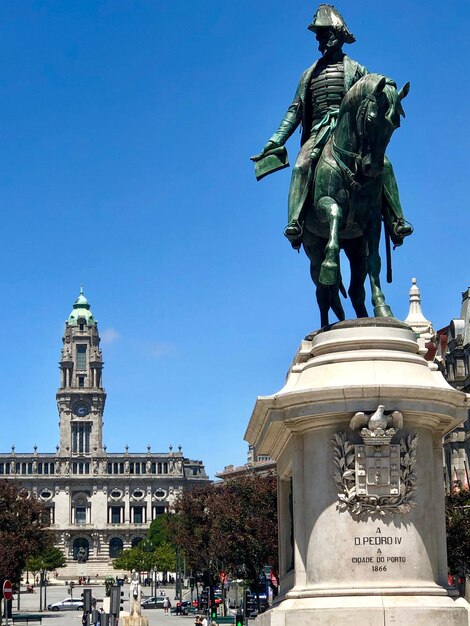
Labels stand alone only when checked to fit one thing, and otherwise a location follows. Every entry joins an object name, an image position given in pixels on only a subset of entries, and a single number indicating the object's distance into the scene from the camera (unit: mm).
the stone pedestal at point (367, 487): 14023
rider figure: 16391
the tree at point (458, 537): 49500
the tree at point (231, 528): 59344
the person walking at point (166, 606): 97338
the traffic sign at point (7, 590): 45872
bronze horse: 15656
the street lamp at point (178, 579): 114350
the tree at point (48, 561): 128500
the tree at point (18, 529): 71938
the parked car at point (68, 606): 109688
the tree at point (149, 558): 141375
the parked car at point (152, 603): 107944
